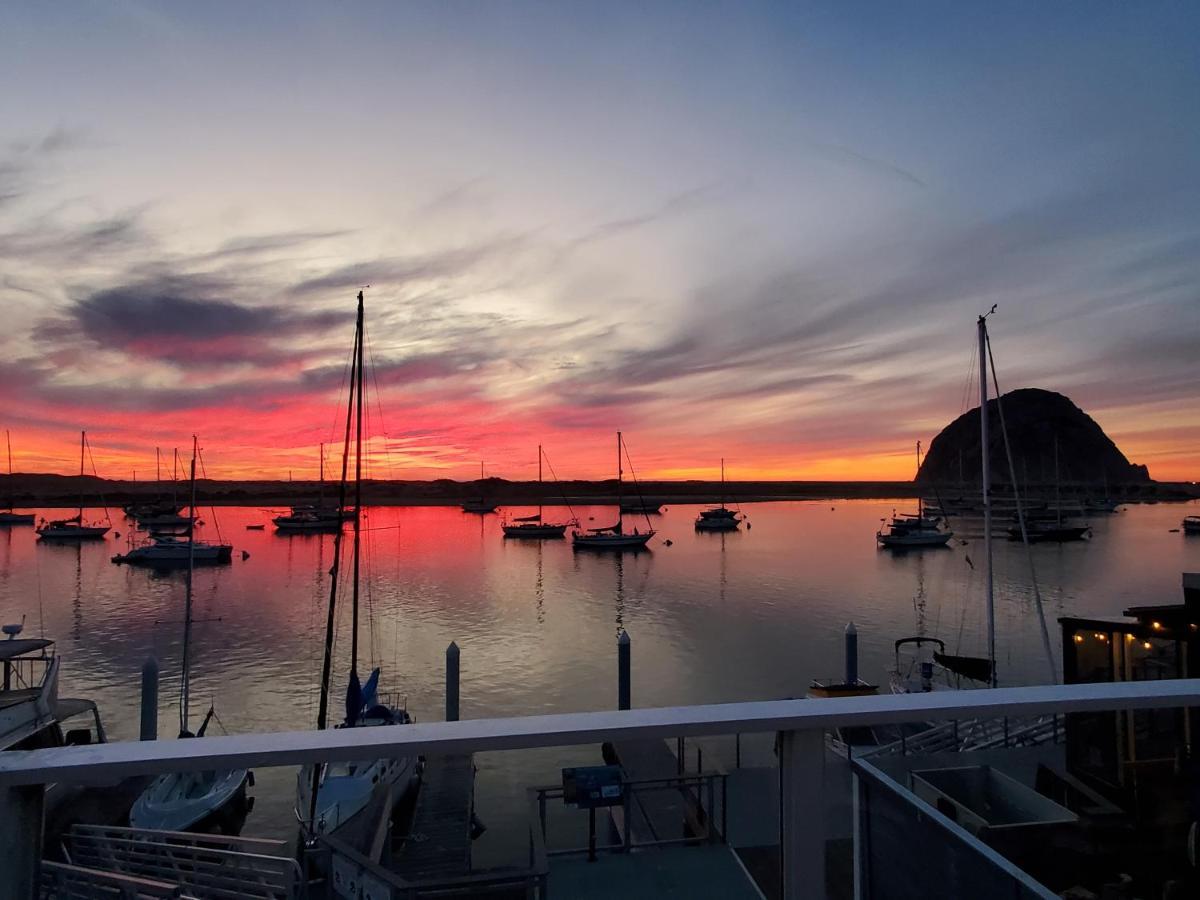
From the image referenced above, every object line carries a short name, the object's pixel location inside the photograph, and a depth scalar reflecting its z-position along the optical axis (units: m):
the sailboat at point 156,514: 94.89
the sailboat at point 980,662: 21.72
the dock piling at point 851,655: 23.25
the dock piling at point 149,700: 18.58
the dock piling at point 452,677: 21.02
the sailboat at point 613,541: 77.75
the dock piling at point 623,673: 21.67
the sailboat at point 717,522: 101.88
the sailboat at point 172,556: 65.62
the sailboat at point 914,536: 76.44
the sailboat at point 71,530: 88.69
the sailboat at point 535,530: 93.12
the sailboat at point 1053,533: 81.31
